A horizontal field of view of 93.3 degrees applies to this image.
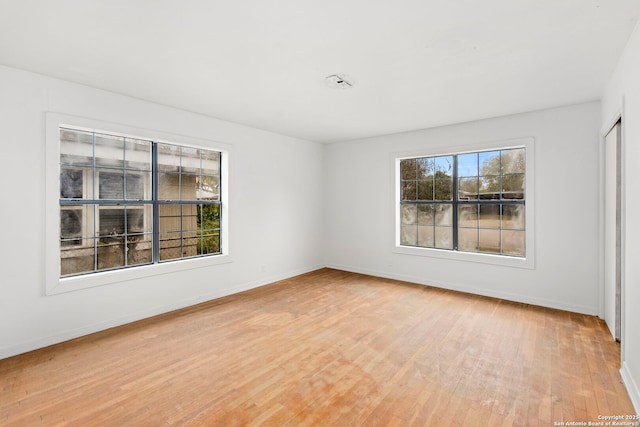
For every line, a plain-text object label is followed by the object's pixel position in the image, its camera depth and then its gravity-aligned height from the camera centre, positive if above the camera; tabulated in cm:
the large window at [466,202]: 456 +19
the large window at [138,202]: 411 +16
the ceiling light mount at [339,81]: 292 +133
